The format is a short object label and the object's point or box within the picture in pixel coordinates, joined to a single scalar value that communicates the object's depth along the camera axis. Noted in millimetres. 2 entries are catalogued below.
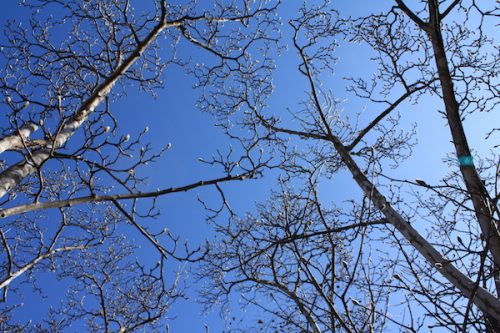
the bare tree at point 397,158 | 2979
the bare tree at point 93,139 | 2744
